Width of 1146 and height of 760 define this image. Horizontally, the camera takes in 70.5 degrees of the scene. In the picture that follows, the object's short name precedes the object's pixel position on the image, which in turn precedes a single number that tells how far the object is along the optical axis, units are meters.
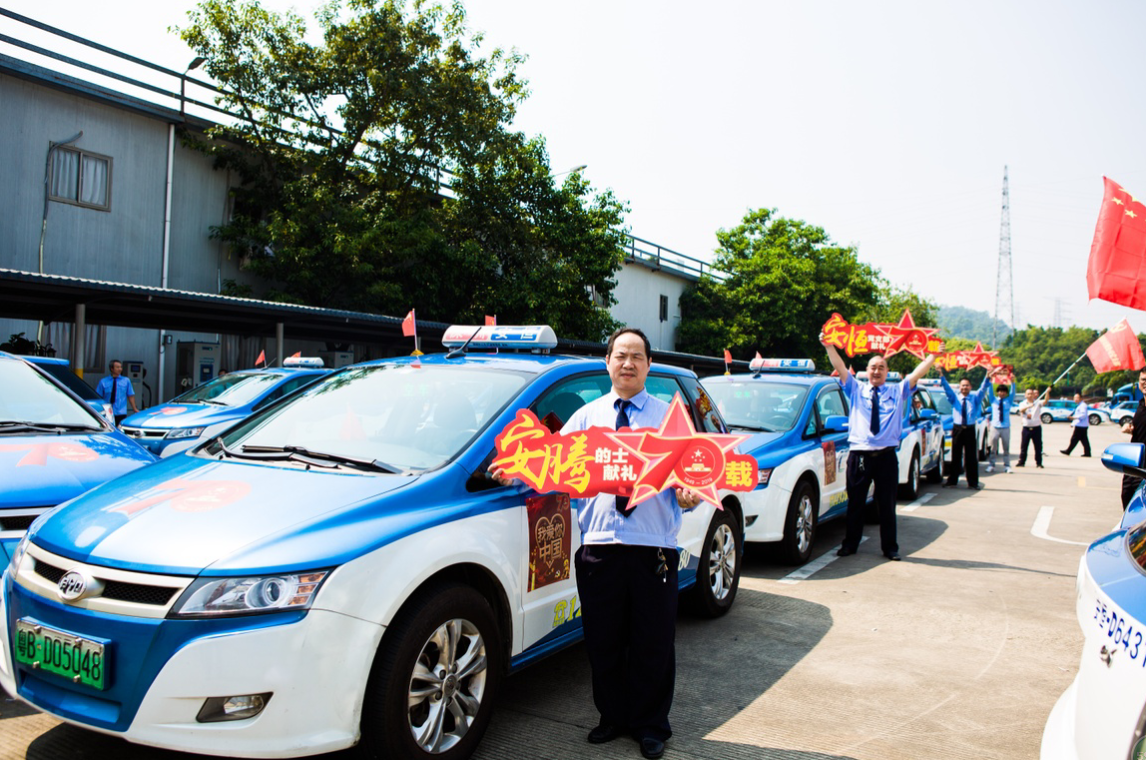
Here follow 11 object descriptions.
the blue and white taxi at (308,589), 2.62
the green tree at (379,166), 17.84
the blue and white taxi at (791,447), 6.92
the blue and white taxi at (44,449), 4.09
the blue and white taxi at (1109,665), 1.94
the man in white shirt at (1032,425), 17.83
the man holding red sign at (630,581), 3.43
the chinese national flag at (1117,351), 5.93
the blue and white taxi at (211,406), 9.95
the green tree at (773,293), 34.06
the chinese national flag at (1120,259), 4.11
